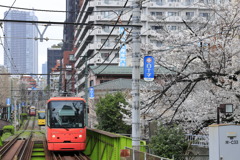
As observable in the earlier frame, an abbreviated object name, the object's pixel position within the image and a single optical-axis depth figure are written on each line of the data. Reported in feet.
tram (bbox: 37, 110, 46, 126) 226.01
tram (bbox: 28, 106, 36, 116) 328.99
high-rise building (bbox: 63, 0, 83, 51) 407.23
